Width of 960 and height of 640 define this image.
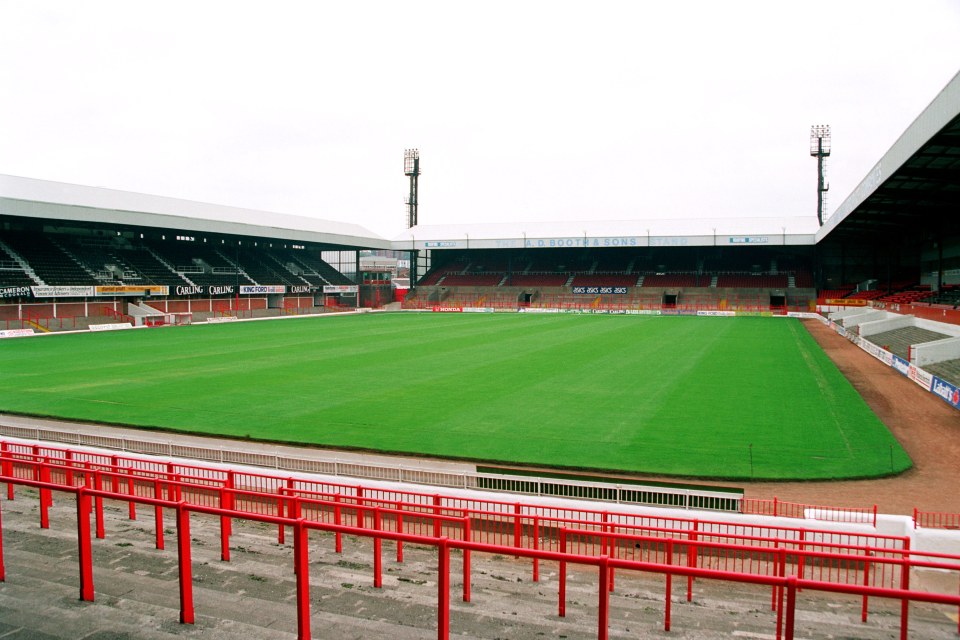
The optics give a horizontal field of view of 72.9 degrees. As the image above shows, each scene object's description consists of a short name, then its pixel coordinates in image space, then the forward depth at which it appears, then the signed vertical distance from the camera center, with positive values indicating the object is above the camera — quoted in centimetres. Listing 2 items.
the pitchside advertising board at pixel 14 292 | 4762 -131
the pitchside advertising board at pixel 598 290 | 7956 -120
